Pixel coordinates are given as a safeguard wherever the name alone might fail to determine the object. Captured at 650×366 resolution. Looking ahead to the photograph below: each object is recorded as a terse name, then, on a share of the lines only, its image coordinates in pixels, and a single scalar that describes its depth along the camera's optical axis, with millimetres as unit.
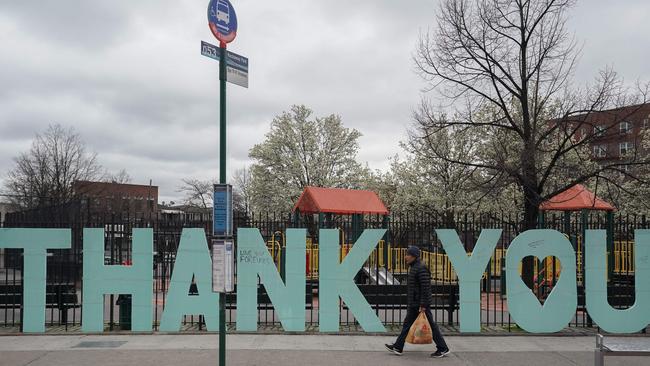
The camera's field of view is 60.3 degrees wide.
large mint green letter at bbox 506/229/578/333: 10719
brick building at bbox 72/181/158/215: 38959
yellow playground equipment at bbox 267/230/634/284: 17364
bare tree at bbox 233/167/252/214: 43725
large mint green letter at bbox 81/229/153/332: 10766
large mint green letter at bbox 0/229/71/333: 10781
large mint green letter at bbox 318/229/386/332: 10758
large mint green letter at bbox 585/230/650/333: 10758
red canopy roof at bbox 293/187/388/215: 19303
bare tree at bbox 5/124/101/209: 35375
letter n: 10812
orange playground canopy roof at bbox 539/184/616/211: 18266
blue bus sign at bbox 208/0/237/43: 6496
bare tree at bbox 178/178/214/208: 66438
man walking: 8734
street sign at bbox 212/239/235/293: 6371
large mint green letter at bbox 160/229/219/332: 10695
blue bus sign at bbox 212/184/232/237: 6391
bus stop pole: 6355
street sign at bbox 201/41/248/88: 6484
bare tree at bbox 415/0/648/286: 13055
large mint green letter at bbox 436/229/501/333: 10867
